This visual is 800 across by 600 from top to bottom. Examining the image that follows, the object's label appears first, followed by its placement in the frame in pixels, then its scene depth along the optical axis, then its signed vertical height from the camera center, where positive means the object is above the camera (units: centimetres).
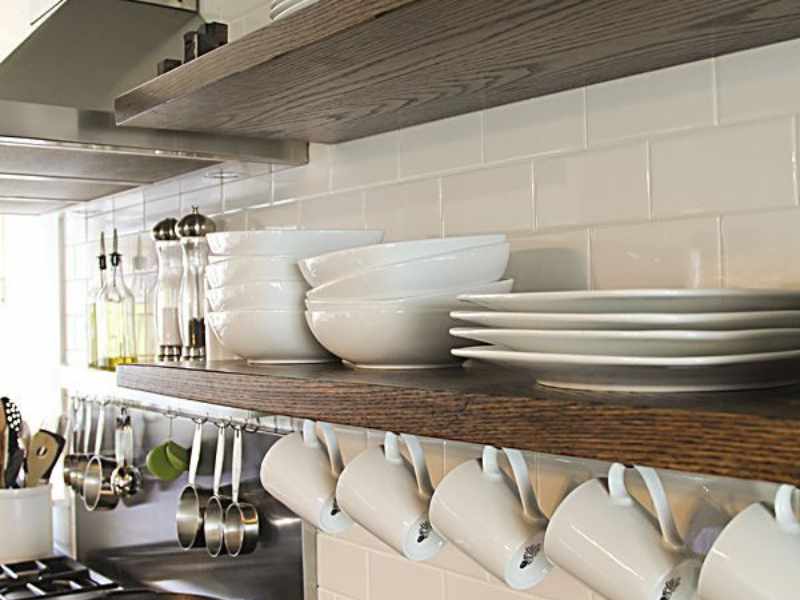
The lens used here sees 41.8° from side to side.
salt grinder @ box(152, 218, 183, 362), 200 +8
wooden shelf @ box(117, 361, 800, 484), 67 -7
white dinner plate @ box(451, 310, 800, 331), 75 +0
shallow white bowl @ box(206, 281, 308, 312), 129 +4
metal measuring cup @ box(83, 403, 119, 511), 239 -34
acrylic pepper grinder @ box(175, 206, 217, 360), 191 +9
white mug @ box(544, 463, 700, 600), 90 -20
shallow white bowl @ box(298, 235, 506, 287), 107 +7
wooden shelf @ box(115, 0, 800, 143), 91 +27
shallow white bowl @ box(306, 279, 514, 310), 108 +2
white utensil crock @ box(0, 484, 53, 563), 256 -47
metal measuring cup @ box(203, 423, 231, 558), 189 -34
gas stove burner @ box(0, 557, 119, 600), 221 -55
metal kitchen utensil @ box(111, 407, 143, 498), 231 -30
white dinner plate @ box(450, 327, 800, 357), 75 -2
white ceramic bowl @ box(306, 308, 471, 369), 109 -1
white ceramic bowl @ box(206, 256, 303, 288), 129 +7
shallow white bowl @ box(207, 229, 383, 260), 129 +11
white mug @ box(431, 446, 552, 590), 105 -20
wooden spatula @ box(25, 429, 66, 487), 264 -31
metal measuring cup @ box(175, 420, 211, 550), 196 -34
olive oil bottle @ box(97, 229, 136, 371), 230 +2
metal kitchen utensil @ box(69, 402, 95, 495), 251 -31
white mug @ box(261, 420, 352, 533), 132 -19
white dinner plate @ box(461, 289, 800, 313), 76 +1
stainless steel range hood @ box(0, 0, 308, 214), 163 +34
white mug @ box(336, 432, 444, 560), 117 -20
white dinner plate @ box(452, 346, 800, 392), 76 -4
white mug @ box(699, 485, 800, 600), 75 -18
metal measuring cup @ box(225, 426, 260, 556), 183 -34
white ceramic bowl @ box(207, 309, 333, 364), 129 -1
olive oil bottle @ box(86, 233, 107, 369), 235 +5
